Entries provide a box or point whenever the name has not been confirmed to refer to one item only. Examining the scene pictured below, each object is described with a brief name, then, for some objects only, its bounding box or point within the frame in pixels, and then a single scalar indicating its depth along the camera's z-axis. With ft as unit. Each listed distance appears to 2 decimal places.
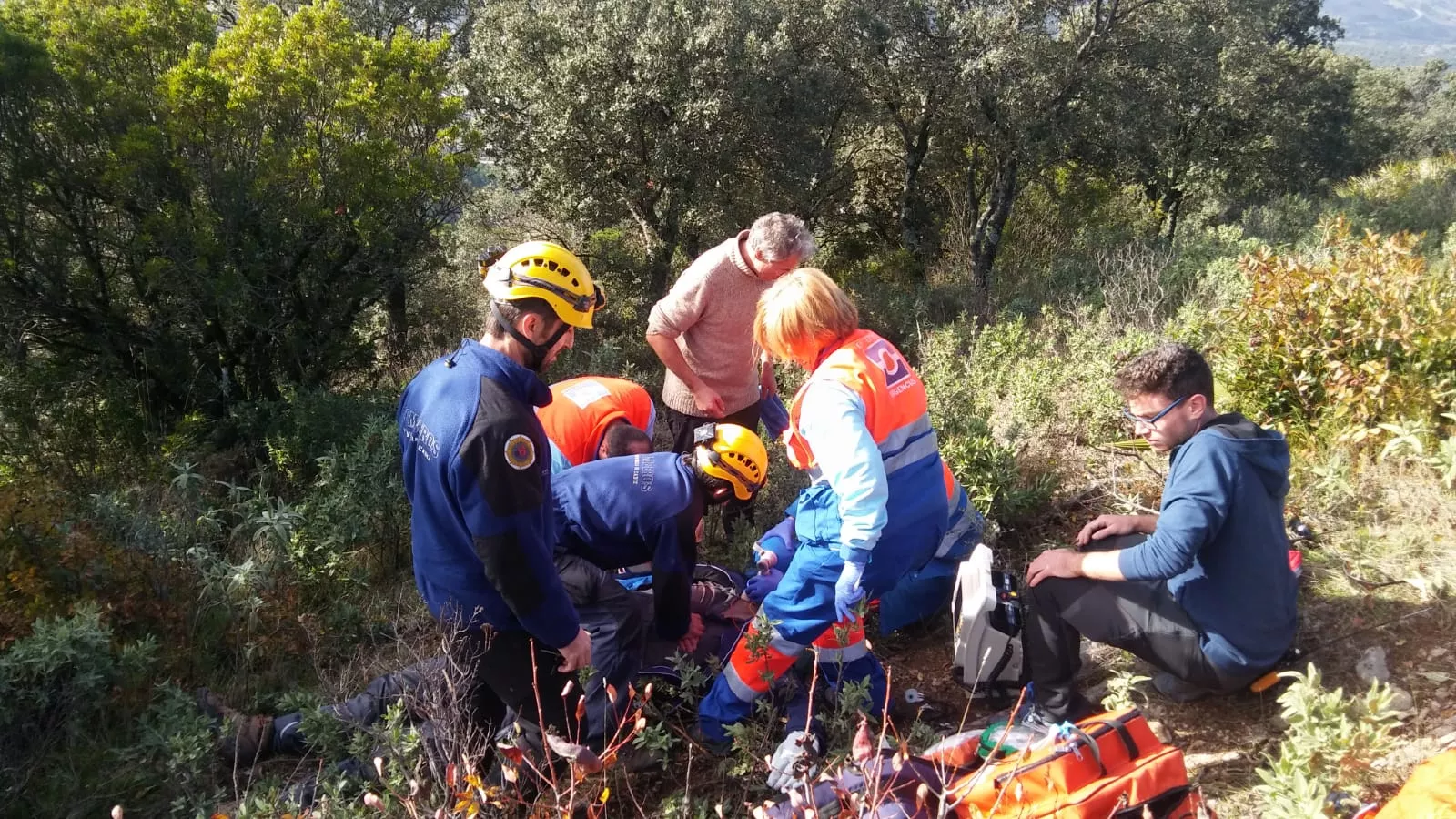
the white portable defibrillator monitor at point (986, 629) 9.26
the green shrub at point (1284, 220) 30.48
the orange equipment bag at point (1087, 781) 6.66
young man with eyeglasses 7.64
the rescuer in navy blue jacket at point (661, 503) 9.75
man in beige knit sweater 11.55
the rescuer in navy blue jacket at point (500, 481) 6.76
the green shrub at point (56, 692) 9.18
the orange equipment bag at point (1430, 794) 5.25
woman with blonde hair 7.78
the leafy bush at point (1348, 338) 11.90
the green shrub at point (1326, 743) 6.55
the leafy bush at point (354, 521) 13.91
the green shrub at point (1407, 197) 31.88
